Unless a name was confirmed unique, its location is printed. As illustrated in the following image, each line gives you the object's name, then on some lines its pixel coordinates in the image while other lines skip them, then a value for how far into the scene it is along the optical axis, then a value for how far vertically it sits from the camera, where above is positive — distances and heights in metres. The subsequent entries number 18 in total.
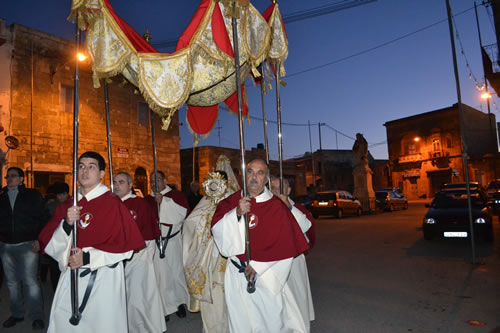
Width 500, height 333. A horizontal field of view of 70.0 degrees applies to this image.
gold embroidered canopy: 3.45 +1.47
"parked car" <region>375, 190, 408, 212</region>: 22.25 -1.09
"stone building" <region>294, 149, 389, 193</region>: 42.75 +2.08
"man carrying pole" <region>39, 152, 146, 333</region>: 2.88 -0.45
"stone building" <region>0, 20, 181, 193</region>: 13.20 +3.57
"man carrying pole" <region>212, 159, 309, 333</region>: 3.10 -0.61
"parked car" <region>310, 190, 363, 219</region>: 18.44 -0.95
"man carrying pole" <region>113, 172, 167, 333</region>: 4.20 -1.05
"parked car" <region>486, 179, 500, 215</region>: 15.48 -1.09
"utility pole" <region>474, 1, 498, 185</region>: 16.92 +7.23
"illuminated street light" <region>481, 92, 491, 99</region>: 21.25 +5.03
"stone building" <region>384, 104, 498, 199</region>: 37.47 +3.57
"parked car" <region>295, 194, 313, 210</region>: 23.27 -0.87
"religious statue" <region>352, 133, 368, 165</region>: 21.50 +2.14
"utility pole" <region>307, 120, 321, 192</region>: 45.72 +6.08
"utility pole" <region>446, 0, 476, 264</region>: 7.25 +1.67
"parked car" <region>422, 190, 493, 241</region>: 9.24 -1.01
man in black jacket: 4.71 -0.66
